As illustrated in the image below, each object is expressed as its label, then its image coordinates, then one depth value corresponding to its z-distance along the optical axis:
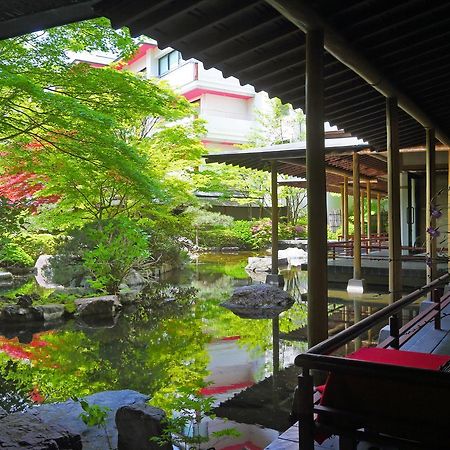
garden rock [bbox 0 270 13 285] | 16.73
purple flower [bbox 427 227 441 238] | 5.46
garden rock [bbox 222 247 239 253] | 28.65
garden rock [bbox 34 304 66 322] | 10.45
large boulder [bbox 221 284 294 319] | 10.95
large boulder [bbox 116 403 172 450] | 4.16
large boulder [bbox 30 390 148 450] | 4.54
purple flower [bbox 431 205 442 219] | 5.35
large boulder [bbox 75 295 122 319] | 10.90
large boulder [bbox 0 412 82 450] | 3.76
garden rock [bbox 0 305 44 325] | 10.23
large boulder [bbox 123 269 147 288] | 14.68
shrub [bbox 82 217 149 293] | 12.54
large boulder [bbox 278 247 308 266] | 22.58
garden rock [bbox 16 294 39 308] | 10.55
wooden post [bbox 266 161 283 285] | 13.77
